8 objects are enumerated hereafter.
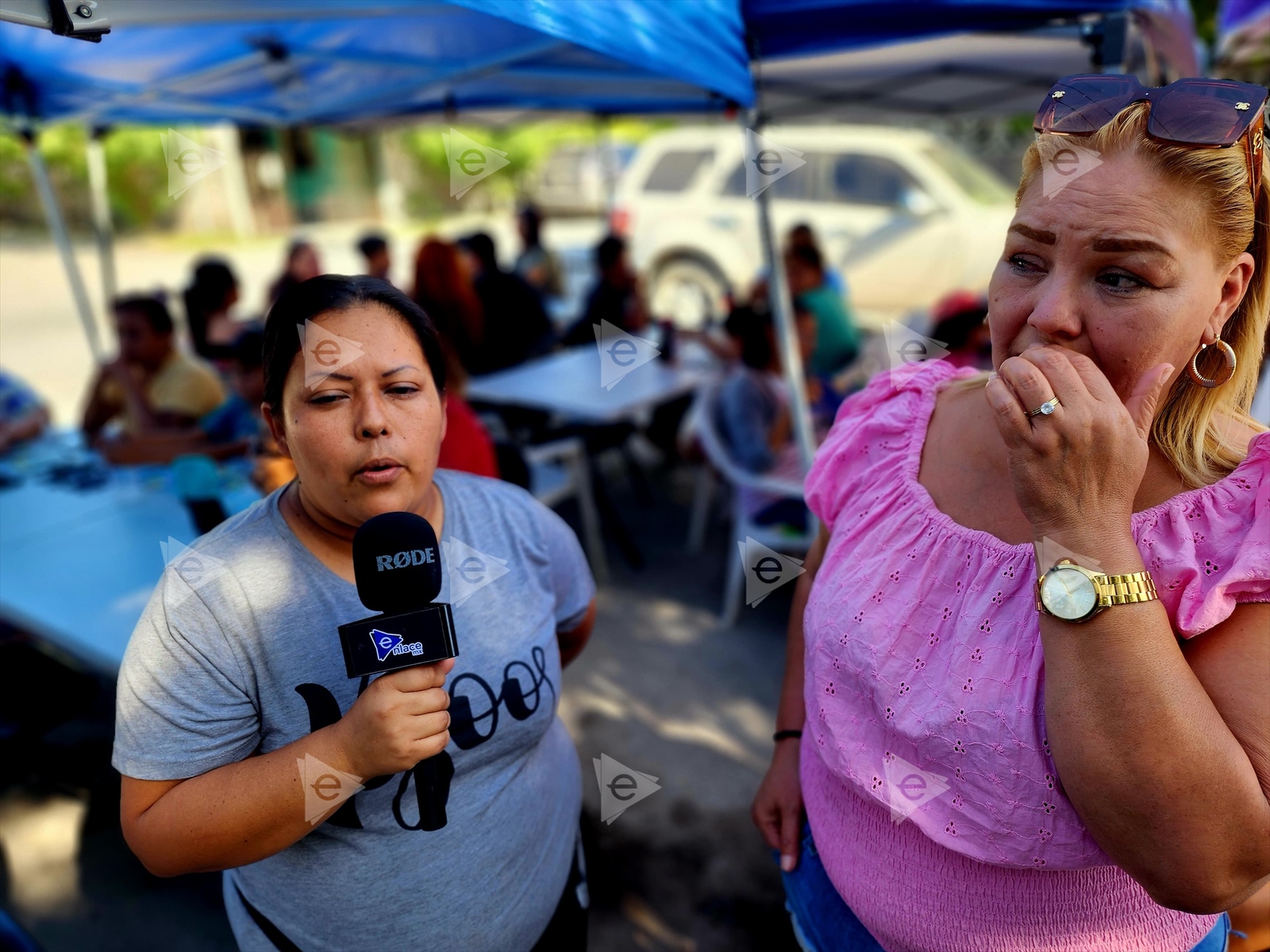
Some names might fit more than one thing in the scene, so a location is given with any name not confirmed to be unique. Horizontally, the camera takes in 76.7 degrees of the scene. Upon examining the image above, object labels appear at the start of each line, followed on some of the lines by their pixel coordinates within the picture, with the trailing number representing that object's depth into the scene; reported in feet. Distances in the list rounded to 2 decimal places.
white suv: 28.58
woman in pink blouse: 3.03
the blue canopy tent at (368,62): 6.29
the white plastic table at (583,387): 15.98
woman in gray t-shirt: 3.56
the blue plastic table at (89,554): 8.46
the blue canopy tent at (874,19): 8.10
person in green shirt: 18.31
